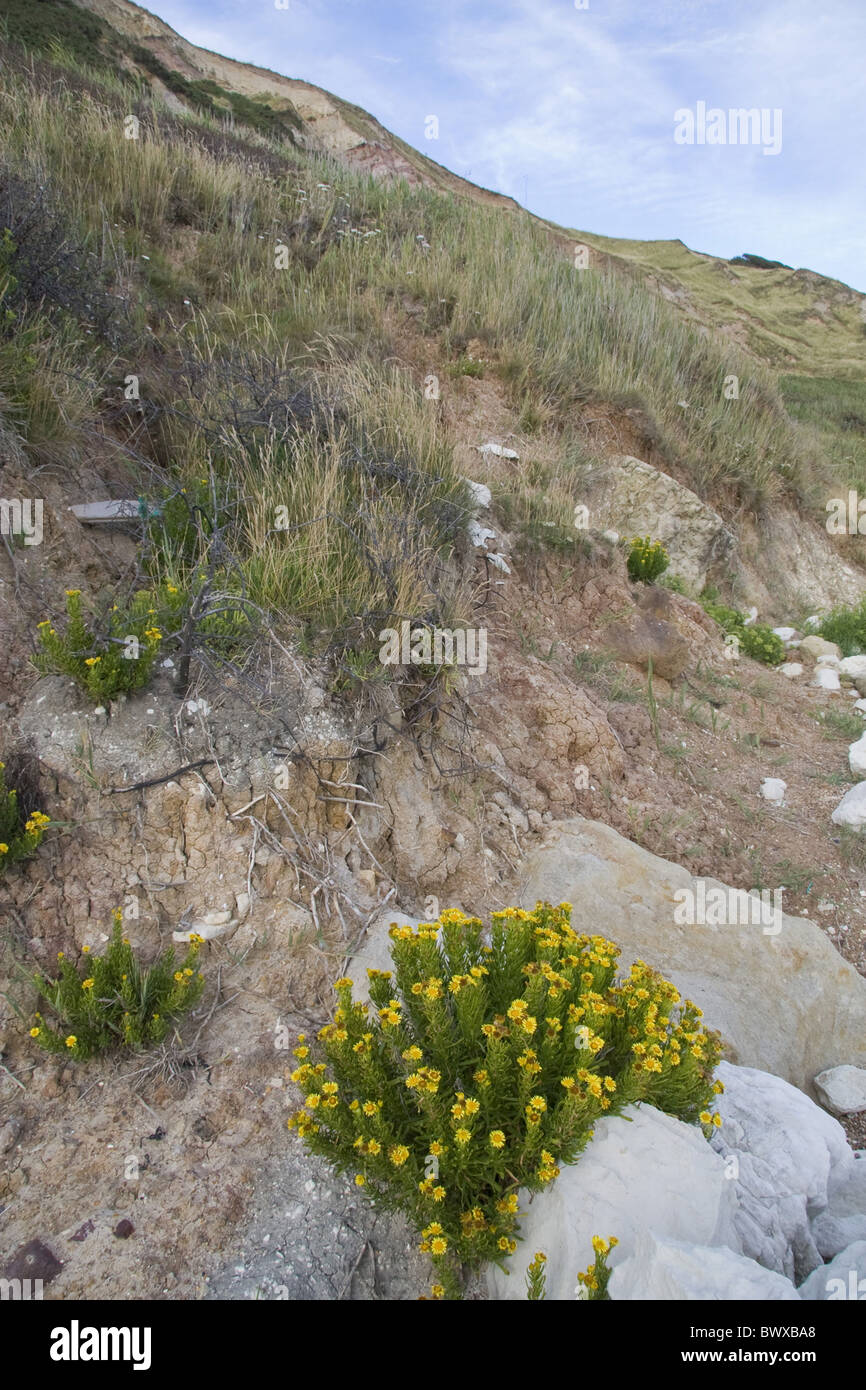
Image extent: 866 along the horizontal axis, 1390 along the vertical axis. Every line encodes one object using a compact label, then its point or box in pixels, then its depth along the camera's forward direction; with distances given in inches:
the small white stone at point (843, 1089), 117.9
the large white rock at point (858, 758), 199.6
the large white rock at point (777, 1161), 85.7
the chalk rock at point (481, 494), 206.7
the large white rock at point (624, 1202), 74.5
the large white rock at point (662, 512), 277.1
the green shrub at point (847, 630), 272.5
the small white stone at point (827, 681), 247.3
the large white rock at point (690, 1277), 67.2
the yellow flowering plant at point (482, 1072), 74.4
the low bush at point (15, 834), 104.0
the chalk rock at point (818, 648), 266.2
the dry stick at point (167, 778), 115.3
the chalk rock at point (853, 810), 176.7
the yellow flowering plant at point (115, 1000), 93.2
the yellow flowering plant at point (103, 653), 112.7
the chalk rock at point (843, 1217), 86.7
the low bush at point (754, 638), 258.4
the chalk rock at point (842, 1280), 71.5
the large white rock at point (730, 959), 124.1
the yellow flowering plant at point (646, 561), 240.2
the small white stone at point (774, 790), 187.0
